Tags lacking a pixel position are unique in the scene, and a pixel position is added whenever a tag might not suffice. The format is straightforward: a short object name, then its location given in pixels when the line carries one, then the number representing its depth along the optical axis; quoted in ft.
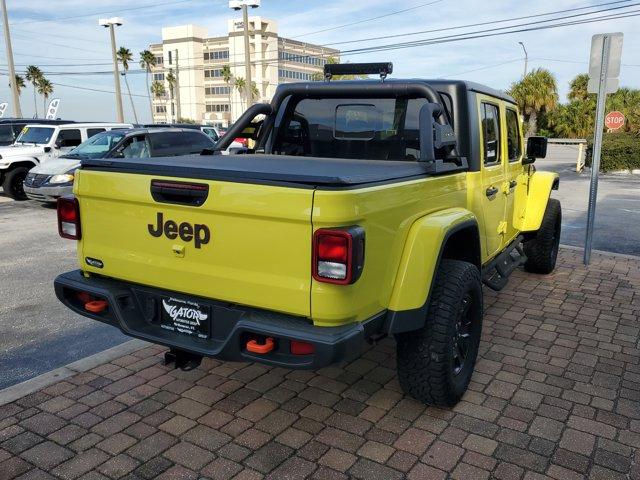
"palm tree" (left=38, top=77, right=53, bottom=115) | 292.22
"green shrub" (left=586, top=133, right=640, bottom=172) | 71.56
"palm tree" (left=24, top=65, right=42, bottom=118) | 260.62
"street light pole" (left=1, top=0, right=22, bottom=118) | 82.84
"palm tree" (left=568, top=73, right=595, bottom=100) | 160.04
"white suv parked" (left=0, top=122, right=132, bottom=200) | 42.45
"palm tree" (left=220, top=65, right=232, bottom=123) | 314.35
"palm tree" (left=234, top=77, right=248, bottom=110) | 337.76
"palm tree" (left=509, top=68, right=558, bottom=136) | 148.97
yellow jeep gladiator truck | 8.47
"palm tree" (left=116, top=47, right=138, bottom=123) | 234.58
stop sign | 68.90
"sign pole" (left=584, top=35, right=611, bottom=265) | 23.09
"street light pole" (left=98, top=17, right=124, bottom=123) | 99.80
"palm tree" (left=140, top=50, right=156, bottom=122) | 268.82
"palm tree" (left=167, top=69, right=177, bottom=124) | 313.57
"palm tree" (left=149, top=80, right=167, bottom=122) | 353.31
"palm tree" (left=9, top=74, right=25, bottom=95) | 238.48
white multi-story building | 345.10
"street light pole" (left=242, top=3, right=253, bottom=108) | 92.12
